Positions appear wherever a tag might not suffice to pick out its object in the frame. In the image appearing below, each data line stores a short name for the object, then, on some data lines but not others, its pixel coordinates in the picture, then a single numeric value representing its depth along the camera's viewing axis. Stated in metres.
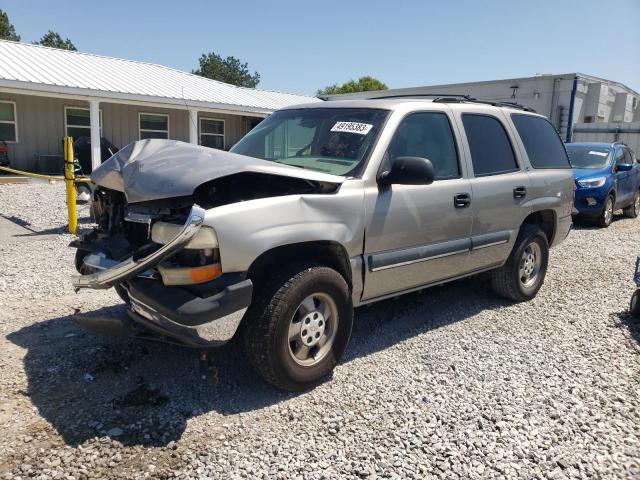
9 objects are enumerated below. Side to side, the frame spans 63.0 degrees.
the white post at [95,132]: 15.61
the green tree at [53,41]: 59.60
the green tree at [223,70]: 68.00
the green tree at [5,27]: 47.44
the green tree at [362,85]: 64.37
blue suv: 10.91
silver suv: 3.04
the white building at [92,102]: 15.62
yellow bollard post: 8.41
